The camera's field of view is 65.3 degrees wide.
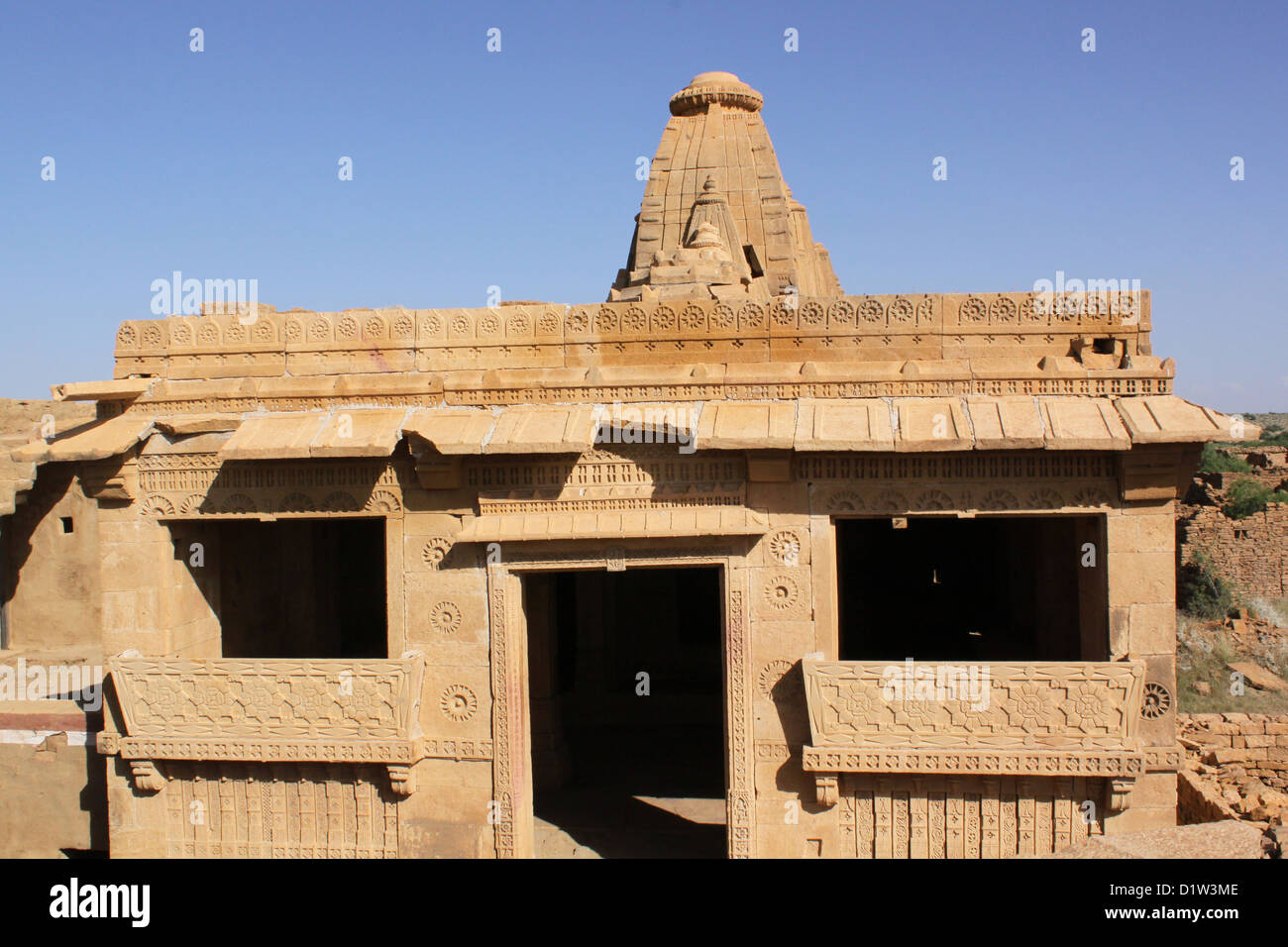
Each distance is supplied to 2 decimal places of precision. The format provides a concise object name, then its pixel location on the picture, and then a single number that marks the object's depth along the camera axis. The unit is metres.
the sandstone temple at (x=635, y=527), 6.91
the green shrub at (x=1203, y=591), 20.97
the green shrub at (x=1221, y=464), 31.87
